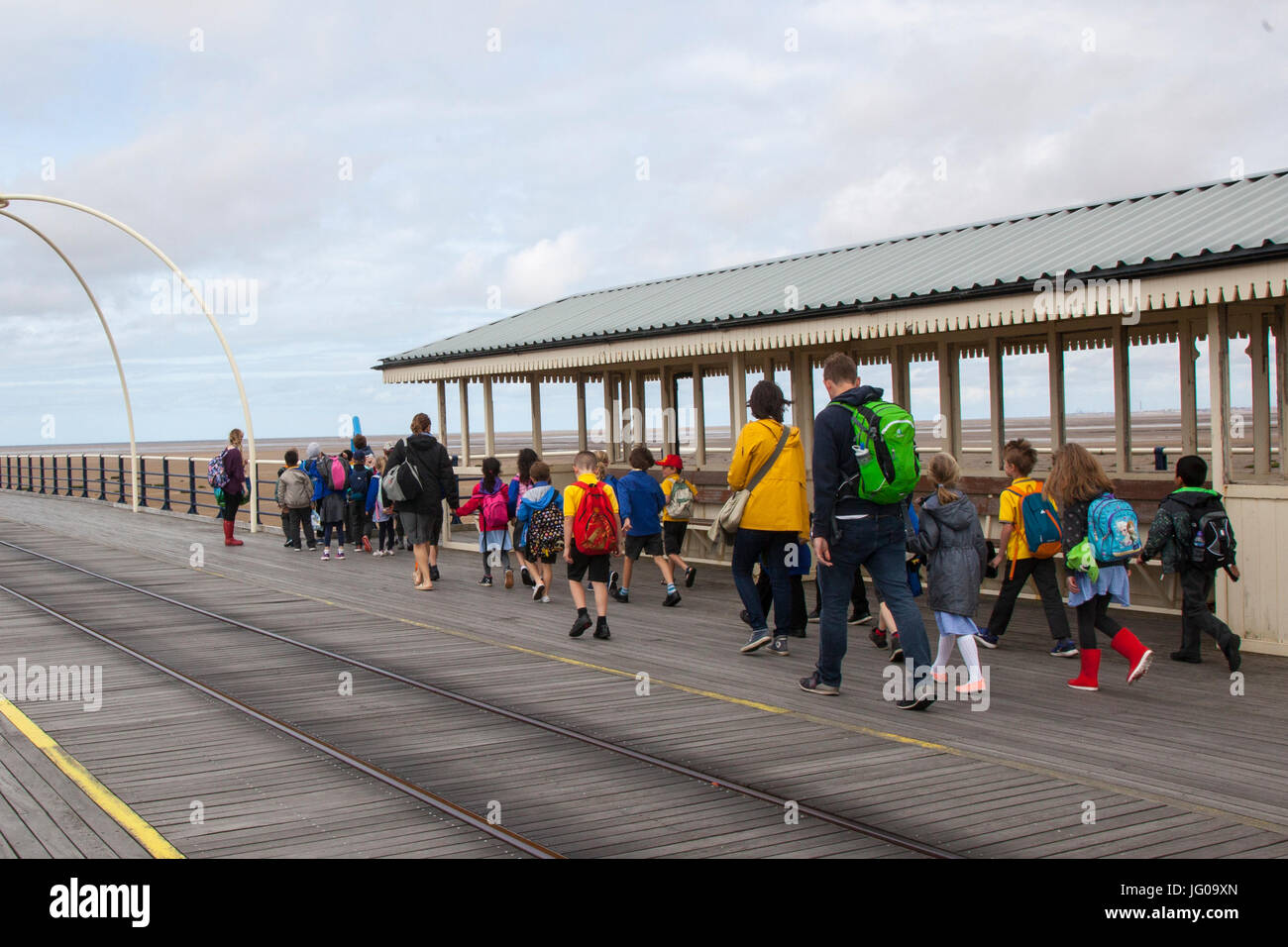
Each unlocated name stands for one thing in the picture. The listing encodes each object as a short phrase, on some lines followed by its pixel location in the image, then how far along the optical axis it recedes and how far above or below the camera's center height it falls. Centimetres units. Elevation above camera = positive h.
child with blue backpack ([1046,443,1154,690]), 796 -81
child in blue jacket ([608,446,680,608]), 1280 -68
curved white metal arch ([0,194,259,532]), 2191 +337
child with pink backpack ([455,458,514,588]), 1385 -70
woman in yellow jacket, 873 -35
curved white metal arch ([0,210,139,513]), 2588 +262
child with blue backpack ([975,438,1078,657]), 902 -74
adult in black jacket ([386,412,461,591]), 1383 -46
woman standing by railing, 1969 -37
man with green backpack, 713 -35
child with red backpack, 1005 -68
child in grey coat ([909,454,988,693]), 763 -80
